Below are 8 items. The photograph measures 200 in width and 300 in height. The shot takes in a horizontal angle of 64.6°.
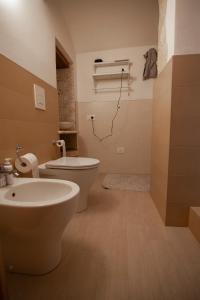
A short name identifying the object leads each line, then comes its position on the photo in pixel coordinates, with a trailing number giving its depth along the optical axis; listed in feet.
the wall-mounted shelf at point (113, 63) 7.61
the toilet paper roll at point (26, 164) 3.56
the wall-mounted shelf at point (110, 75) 7.67
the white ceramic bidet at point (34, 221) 2.14
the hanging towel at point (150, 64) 7.29
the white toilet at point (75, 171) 4.26
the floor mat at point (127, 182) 6.63
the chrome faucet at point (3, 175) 2.75
